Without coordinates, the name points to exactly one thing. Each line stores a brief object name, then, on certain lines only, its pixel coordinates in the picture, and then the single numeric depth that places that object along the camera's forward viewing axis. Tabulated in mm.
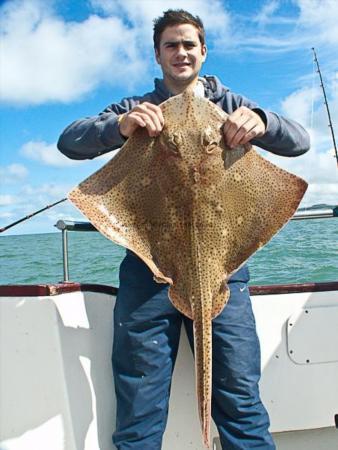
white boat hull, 2494
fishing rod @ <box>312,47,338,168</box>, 4634
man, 2455
